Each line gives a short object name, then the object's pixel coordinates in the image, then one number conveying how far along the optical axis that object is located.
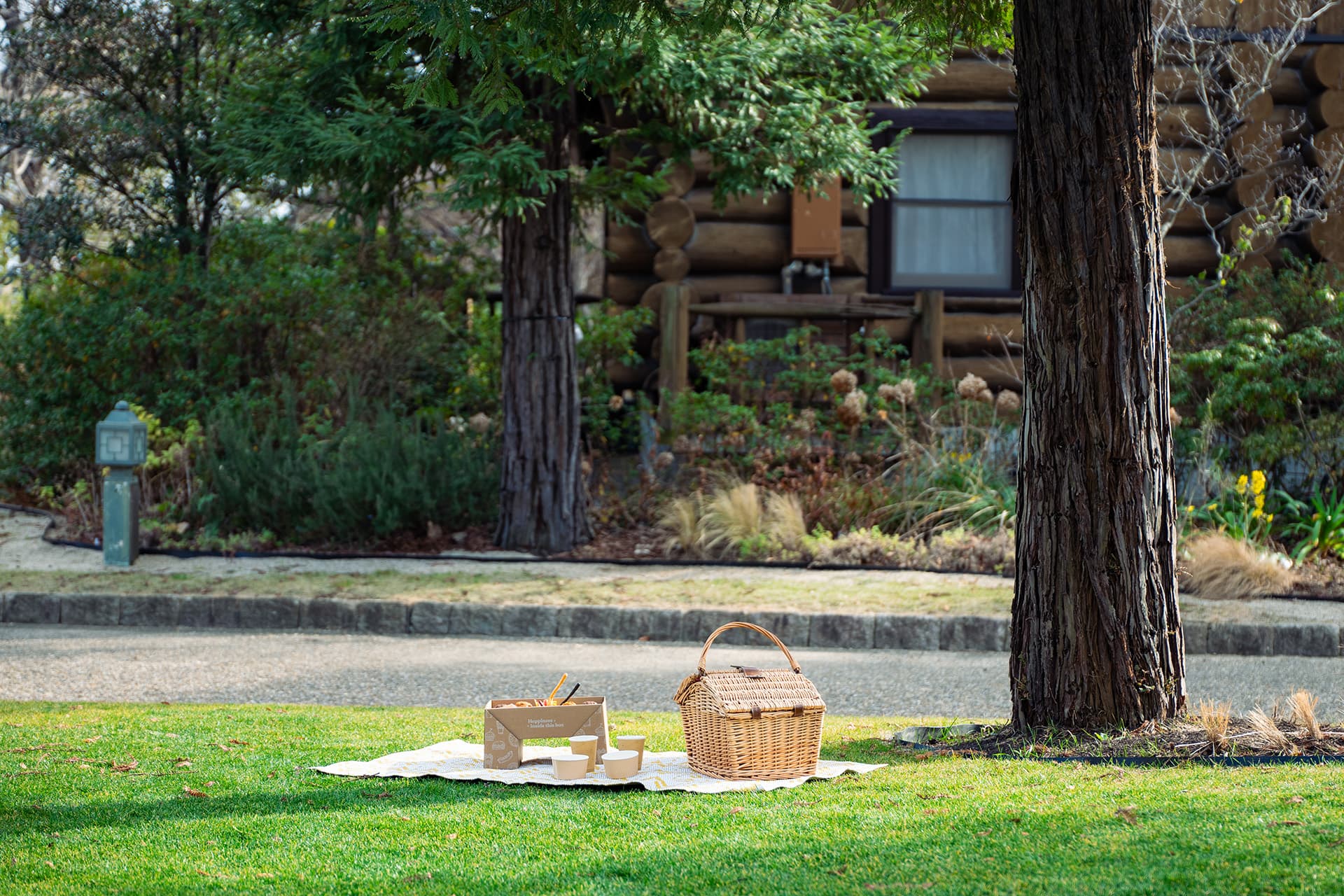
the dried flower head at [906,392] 22.83
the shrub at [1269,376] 22.03
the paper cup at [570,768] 8.66
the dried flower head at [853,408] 22.62
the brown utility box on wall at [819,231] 27.30
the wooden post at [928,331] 26.25
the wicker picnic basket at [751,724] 8.64
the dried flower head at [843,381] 23.58
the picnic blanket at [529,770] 8.52
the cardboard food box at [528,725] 9.00
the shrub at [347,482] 21.94
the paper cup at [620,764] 8.62
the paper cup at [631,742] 8.95
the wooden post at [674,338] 25.28
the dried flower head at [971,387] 22.77
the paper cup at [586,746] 9.00
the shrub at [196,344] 25.28
